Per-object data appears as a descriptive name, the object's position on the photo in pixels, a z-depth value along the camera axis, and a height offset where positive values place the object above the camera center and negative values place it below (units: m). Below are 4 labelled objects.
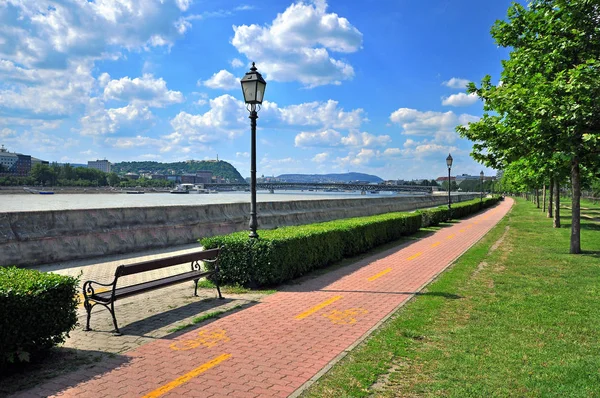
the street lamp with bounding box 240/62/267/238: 9.60 +2.03
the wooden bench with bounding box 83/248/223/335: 6.07 -1.58
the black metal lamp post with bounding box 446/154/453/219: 34.66 +2.18
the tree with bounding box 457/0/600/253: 11.88 +2.78
